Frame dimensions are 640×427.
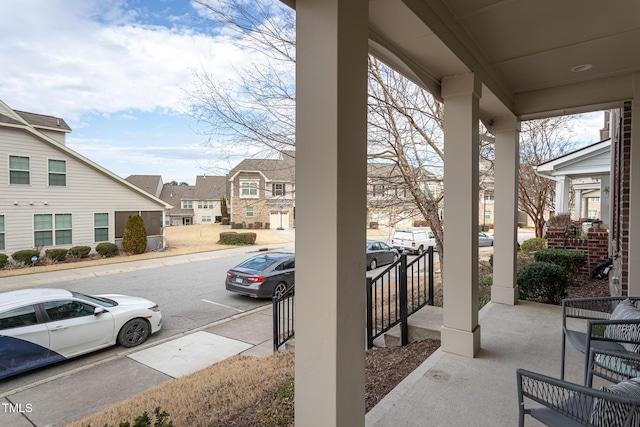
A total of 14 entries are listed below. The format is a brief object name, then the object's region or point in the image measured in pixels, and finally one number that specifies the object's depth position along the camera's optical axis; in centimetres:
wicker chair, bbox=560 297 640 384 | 169
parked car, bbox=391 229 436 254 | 1235
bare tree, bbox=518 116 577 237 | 934
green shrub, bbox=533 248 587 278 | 562
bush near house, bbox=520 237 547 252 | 947
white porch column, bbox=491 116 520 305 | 411
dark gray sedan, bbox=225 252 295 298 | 719
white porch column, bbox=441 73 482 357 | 267
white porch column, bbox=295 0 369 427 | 128
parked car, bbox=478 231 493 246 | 1436
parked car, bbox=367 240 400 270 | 1083
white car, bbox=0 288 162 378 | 369
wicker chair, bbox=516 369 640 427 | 105
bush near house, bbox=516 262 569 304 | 436
